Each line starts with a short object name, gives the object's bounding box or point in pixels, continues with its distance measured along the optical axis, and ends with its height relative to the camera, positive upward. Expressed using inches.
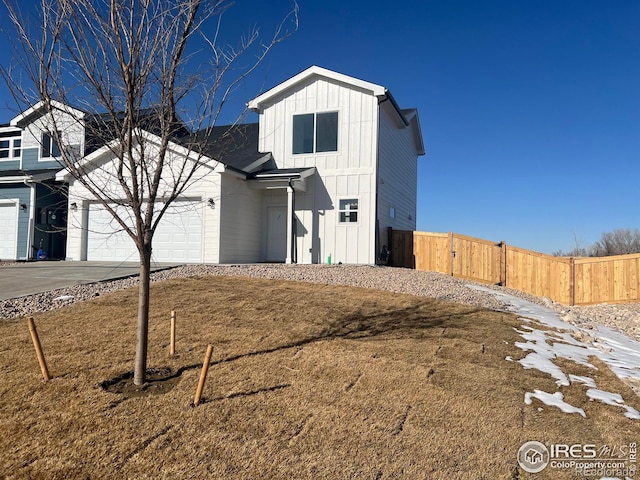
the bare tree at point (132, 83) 150.3 +60.0
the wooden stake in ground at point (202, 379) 141.7 -43.0
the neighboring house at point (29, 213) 607.8 +47.2
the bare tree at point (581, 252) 1430.9 +23.7
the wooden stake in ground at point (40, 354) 158.2 -40.5
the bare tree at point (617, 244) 1365.9 +54.2
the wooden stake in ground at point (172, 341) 193.8 -42.3
